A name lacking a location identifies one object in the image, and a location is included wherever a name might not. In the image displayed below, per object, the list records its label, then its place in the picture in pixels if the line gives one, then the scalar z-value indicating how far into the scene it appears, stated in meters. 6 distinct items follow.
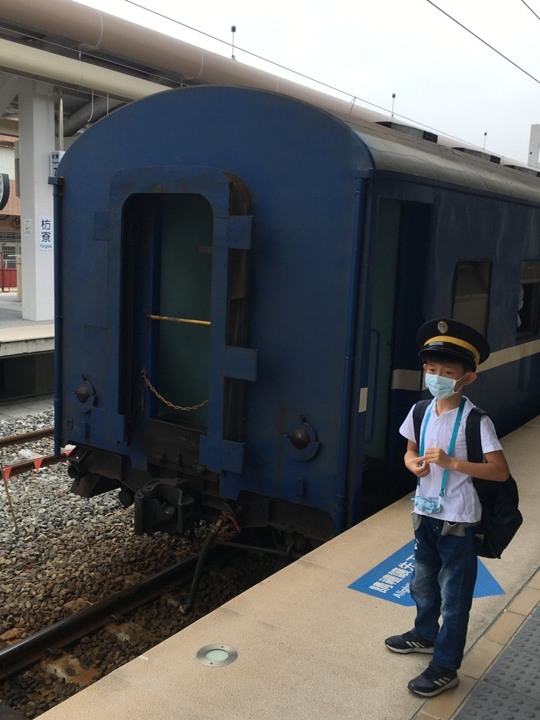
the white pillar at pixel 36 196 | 14.97
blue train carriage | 4.23
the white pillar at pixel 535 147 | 26.39
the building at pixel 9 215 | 34.56
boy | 2.73
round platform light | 3.04
